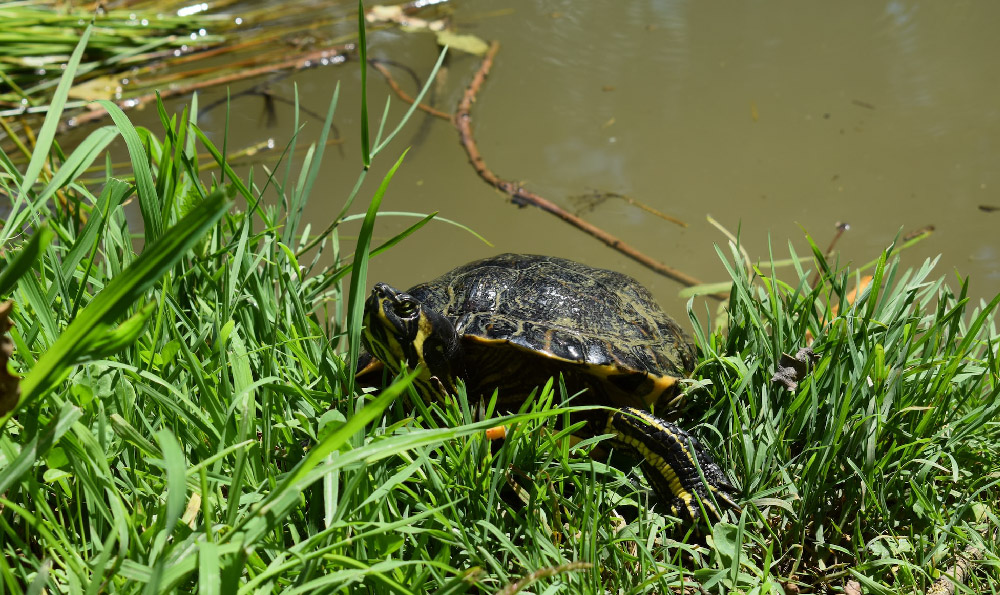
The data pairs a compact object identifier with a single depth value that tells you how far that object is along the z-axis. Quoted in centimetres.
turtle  161
